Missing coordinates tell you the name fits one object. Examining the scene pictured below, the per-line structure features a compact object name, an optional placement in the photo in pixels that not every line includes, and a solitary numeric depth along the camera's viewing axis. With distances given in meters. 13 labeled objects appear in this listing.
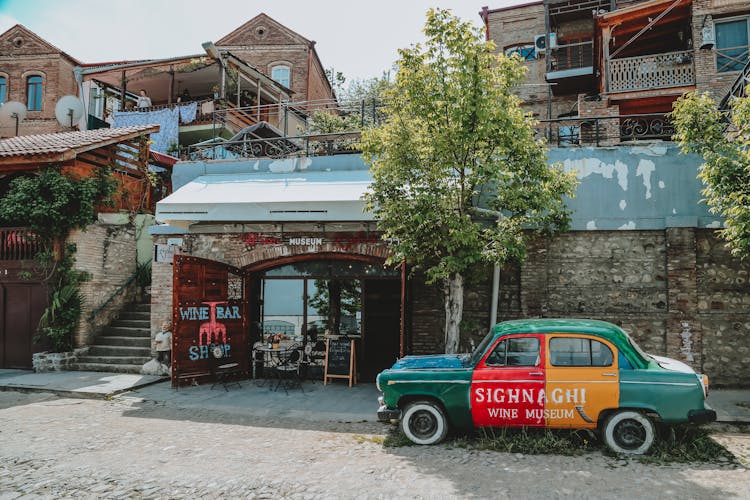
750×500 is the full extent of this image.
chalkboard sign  10.26
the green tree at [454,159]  7.65
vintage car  5.91
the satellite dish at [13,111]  19.91
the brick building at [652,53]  16.56
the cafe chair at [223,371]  10.24
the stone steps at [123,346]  11.78
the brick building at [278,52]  26.92
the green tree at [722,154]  7.42
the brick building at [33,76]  26.56
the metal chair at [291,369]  9.88
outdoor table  9.79
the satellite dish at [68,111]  18.12
